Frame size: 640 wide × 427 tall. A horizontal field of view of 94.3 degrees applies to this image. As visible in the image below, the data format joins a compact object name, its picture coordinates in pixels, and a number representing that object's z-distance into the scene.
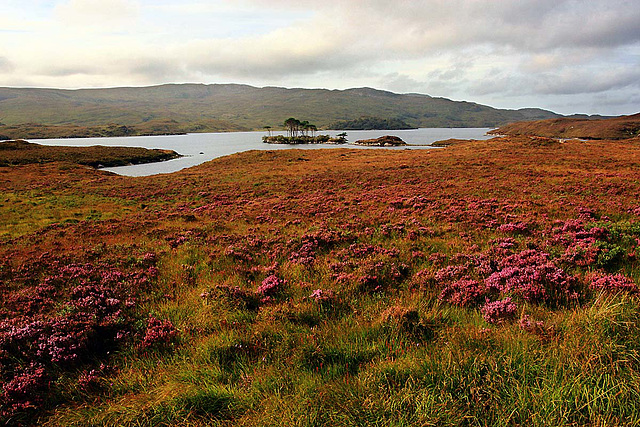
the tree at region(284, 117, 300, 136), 177.52
